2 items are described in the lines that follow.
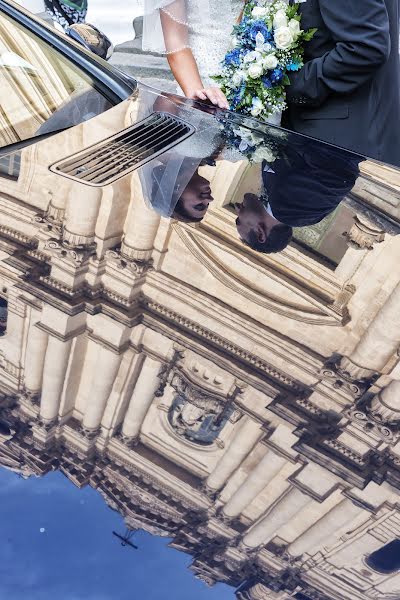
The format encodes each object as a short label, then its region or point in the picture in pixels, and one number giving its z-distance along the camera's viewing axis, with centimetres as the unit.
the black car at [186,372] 111
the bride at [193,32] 306
